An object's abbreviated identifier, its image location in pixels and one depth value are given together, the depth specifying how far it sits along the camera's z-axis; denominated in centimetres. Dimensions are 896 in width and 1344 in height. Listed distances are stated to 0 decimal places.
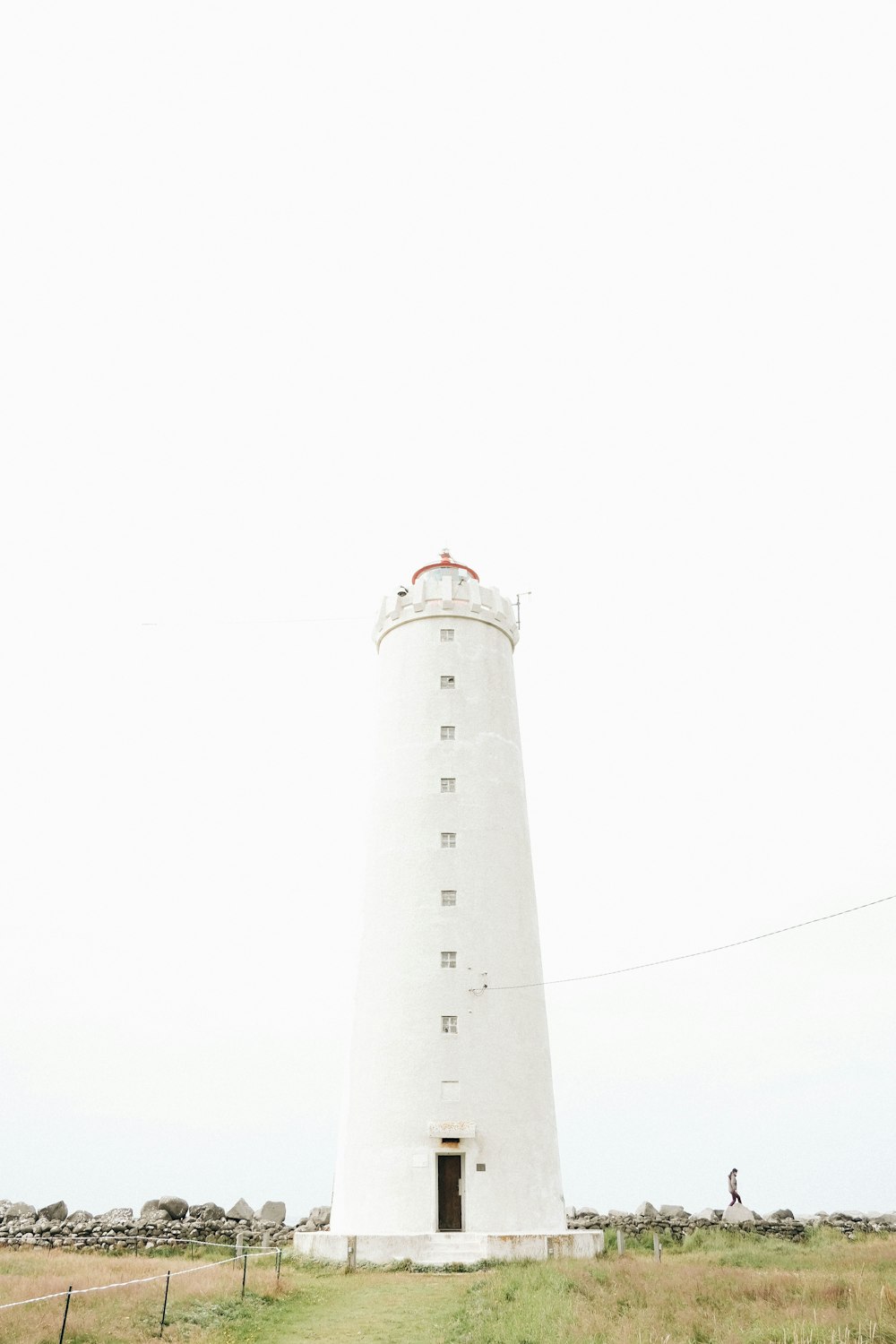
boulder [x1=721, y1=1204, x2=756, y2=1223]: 2716
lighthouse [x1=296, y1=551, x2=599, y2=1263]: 2172
